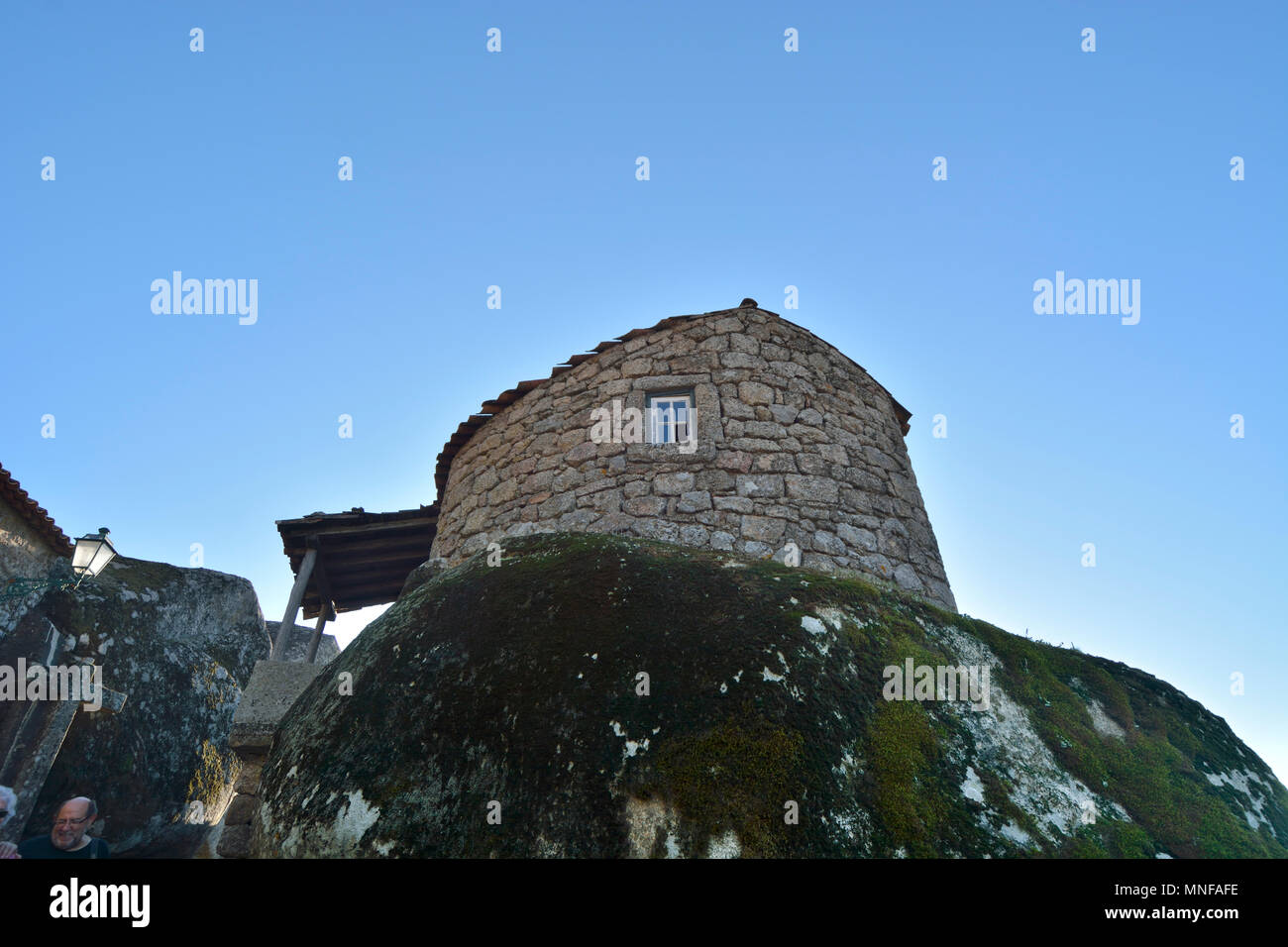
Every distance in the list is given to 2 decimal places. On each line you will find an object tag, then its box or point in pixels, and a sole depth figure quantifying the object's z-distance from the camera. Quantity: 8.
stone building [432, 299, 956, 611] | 5.48
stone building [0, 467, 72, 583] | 9.15
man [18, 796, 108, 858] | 3.96
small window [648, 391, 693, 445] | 5.94
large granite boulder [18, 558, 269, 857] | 8.78
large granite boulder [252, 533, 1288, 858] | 2.33
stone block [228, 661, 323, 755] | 4.66
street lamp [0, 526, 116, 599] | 6.17
